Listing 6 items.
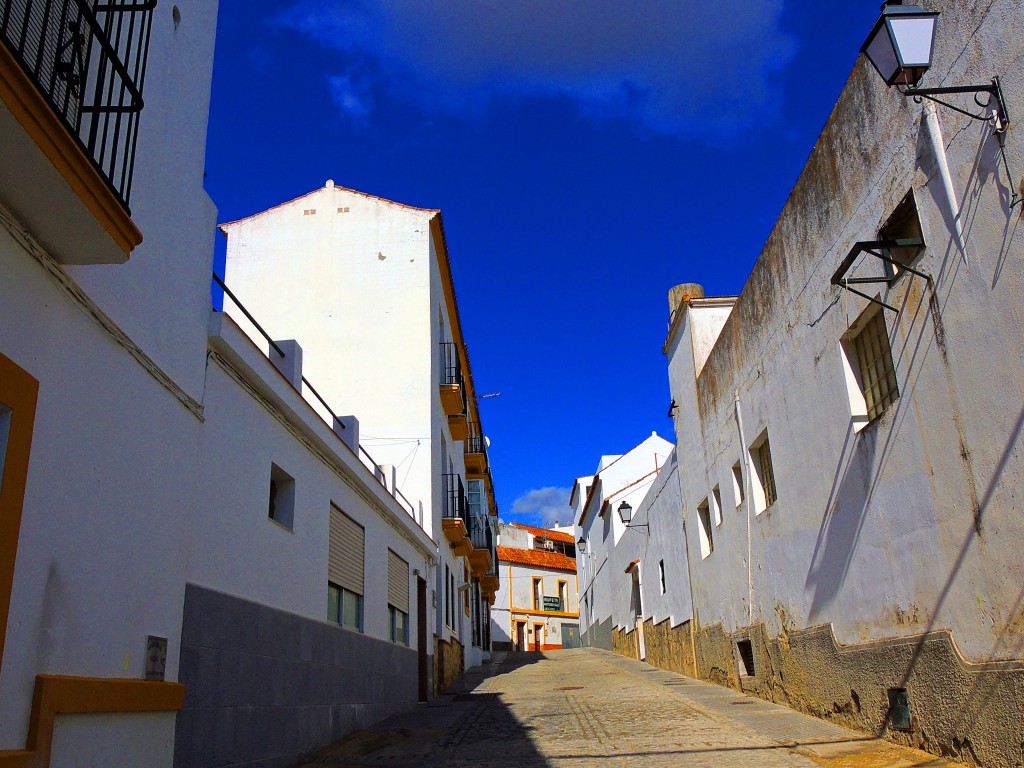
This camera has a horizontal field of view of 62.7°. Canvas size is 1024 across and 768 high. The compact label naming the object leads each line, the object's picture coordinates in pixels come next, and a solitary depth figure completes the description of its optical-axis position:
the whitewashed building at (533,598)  43.75
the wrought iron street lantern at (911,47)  5.21
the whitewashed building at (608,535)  28.33
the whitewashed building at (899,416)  5.19
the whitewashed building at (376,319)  15.99
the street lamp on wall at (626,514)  22.44
